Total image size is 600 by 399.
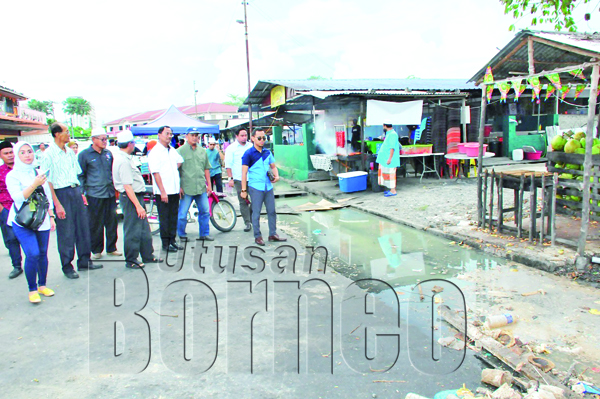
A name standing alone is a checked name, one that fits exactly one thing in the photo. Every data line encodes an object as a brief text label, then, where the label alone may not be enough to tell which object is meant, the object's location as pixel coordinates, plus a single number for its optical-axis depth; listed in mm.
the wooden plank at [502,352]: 2904
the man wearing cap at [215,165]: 10086
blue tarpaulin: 16719
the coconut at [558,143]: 6590
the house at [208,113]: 79625
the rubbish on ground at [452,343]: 3420
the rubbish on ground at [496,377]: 2844
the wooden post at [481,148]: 7082
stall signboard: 16250
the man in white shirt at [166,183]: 6012
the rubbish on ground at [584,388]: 2762
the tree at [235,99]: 81188
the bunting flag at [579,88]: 7047
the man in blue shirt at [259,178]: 6723
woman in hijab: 4484
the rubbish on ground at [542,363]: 3045
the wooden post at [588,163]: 5043
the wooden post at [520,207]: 6055
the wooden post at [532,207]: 5829
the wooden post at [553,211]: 5673
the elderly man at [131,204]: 5441
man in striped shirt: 4980
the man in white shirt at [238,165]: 7832
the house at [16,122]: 23073
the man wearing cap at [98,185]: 5785
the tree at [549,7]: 8211
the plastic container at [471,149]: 12791
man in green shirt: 6750
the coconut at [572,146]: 6270
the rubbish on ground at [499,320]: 3758
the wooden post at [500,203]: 6488
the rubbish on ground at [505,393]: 2622
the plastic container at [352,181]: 11742
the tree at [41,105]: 93556
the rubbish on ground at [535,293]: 4559
